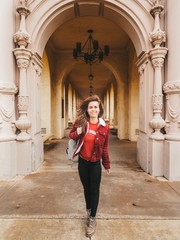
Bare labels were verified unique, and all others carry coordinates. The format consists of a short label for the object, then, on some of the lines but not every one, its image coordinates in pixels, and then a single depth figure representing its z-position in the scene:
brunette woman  2.36
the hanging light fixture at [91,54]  7.41
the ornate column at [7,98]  4.22
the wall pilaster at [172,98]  4.21
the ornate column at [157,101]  4.46
